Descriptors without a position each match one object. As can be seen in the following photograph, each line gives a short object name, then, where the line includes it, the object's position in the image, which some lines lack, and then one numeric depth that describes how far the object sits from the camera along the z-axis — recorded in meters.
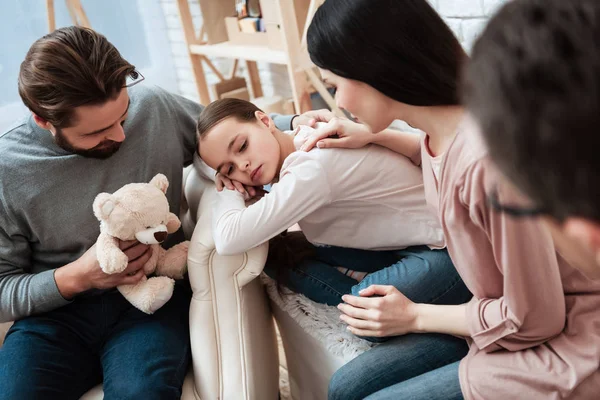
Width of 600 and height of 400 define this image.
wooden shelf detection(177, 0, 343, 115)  2.06
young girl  1.11
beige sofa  1.20
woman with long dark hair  0.79
